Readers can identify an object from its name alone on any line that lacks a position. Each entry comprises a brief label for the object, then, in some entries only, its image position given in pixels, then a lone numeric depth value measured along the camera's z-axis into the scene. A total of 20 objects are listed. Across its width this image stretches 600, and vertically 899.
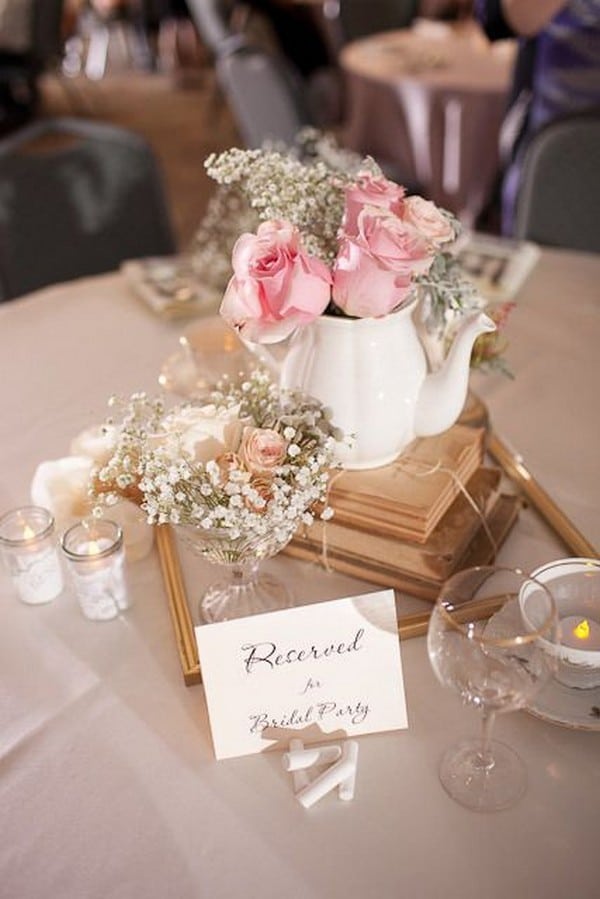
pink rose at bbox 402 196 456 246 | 0.86
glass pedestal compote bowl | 0.87
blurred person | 2.19
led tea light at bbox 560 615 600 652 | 0.90
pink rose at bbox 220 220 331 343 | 0.84
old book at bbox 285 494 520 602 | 1.00
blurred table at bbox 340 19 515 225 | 3.21
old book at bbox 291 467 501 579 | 0.98
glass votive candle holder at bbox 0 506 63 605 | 0.99
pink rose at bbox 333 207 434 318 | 0.84
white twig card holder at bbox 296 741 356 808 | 0.80
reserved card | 0.83
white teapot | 0.96
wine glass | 0.75
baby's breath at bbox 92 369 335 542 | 0.80
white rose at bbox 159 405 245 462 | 0.87
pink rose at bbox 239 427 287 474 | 0.81
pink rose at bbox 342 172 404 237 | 0.88
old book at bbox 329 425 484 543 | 0.97
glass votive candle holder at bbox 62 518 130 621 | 0.96
